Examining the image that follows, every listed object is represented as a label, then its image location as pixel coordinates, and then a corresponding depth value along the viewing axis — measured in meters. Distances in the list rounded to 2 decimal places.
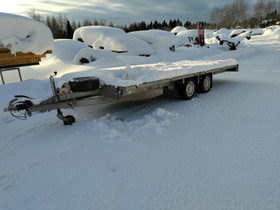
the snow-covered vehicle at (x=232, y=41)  18.77
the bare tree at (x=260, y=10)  65.31
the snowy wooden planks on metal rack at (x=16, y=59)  6.44
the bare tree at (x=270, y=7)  65.81
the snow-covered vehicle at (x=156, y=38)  15.51
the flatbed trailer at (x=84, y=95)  3.85
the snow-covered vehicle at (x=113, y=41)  12.95
